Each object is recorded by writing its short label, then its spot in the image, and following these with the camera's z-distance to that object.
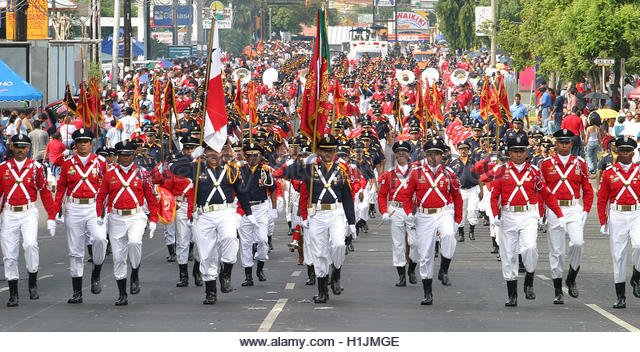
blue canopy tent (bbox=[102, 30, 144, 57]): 81.44
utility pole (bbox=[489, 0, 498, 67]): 66.44
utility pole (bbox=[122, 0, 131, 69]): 65.44
